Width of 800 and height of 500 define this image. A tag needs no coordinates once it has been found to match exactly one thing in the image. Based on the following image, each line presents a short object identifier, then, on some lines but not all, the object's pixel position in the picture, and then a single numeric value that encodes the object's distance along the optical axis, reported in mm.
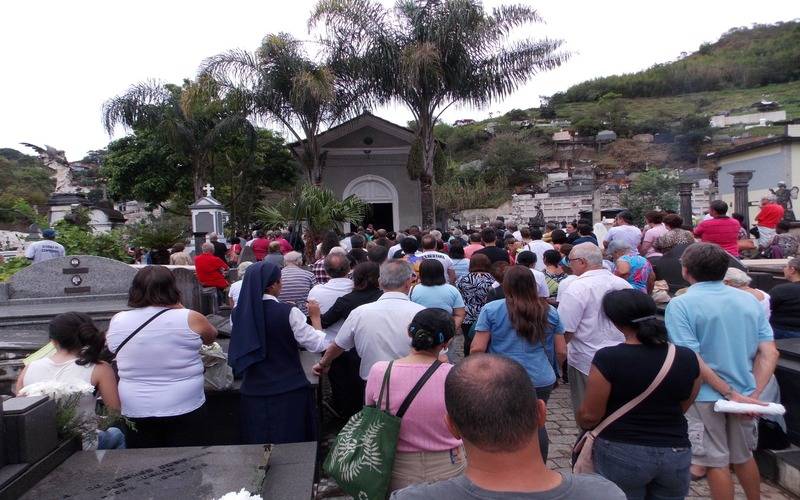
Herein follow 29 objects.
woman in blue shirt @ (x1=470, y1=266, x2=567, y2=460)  3939
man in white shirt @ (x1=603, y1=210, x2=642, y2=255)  8648
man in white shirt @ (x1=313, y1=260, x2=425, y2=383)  3861
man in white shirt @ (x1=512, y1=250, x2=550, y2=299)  5227
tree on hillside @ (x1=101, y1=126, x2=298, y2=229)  26531
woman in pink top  2807
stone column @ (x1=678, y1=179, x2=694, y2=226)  19078
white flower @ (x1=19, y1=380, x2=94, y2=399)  3336
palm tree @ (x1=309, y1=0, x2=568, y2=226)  18094
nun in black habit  3844
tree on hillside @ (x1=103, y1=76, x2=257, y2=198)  21656
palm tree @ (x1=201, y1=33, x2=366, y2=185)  18406
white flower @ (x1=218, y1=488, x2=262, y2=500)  2545
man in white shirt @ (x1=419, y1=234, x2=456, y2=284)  7371
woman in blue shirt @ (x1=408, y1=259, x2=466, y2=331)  5285
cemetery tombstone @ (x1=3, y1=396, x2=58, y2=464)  2938
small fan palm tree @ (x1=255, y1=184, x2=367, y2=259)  13602
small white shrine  16344
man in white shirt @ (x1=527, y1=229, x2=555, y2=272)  8633
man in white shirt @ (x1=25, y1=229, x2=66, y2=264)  9648
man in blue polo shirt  3484
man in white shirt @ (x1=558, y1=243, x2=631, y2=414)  4293
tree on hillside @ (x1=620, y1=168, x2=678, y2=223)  30047
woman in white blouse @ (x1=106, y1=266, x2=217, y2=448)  3676
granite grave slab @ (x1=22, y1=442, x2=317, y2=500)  2900
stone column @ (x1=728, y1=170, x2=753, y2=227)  16594
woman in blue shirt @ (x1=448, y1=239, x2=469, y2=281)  7734
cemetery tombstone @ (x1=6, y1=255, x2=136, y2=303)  8234
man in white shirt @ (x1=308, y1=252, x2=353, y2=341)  5555
